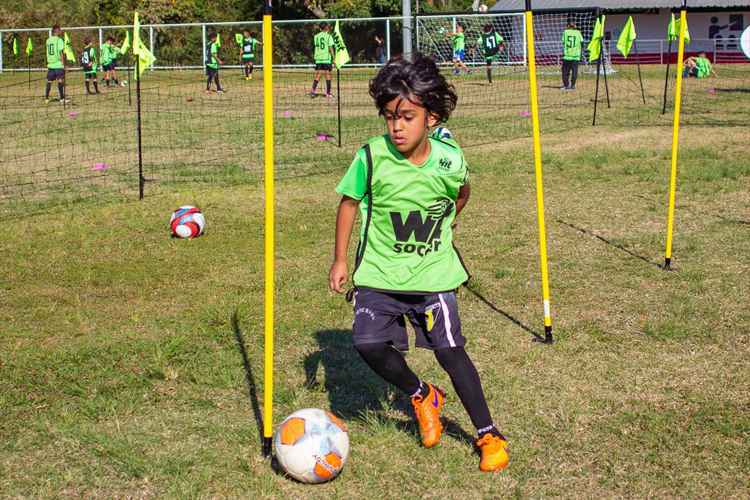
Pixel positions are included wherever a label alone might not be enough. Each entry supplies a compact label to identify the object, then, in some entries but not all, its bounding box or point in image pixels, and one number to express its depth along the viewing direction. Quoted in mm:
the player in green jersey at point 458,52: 25766
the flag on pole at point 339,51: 17045
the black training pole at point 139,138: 11705
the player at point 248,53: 29703
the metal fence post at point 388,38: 32325
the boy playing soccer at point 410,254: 4383
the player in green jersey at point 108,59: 30703
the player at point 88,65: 27781
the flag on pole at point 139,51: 12227
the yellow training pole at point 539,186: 5926
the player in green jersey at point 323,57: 24406
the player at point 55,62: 24859
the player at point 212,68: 25547
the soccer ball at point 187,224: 9414
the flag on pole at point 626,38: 21203
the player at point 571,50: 24984
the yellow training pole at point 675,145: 7668
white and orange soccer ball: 4277
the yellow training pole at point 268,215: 4172
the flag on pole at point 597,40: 20898
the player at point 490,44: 25969
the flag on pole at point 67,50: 26884
